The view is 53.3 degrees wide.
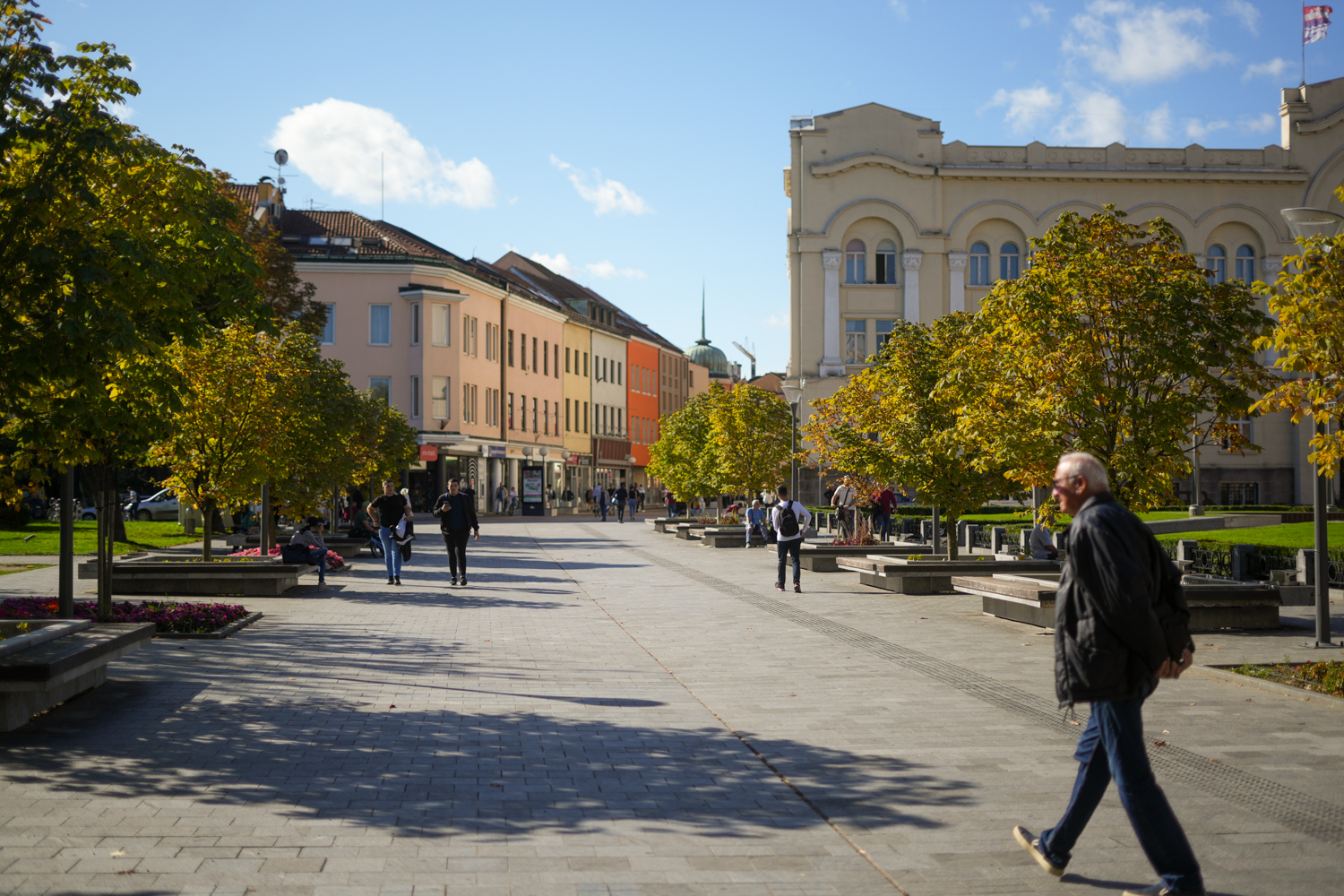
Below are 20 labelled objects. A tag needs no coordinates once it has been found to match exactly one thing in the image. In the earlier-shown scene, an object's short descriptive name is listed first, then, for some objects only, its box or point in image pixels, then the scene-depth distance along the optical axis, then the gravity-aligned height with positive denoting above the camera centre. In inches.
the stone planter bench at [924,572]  797.9 -46.2
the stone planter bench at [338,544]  1234.6 -48.0
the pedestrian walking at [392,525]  911.7 -21.9
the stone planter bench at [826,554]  1046.4 -46.3
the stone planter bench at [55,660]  330.3 -44.5
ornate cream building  2272.4 +499.3
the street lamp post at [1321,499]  492.7 -0.8
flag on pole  1914.4 +681.0
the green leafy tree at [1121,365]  594.2 +59.6
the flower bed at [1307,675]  403.1 -57.0
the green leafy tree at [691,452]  1772.9 +60.6
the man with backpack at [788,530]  854.5 -22.3
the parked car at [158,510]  2442.2 -32.4
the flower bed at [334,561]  1039.6 -53.1
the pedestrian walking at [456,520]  876.0 -17.5
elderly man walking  205.2 -24.2
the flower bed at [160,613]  556.7 -54.1
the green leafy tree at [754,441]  1635.1 +66.0
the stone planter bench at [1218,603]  584.7 -46.8
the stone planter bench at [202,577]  763.4 -49.3
